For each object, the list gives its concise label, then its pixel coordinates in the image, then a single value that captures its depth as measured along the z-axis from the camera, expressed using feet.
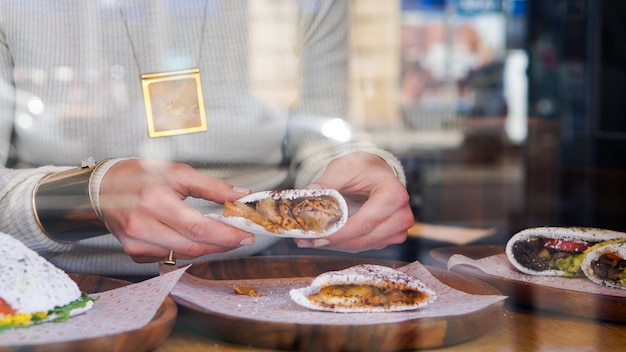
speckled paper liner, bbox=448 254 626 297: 4.34
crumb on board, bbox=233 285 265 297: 4.13
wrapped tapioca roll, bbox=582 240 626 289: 4.41
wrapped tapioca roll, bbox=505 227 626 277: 4.64
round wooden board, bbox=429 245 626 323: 4.08
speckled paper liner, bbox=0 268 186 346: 3.20
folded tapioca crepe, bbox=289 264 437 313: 3.81
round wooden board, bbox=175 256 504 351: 3.46
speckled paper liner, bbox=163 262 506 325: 3.63
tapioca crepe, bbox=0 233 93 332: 3.38
